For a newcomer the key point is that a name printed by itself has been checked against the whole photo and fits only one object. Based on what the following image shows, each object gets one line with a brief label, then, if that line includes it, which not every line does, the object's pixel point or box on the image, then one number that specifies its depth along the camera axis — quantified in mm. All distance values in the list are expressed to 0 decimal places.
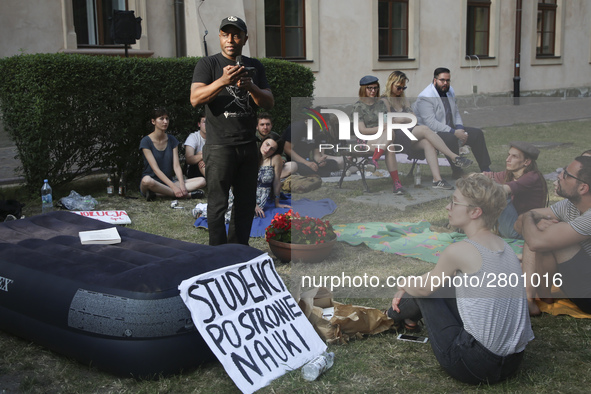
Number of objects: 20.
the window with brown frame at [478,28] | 18422
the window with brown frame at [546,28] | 20344
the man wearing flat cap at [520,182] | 3785
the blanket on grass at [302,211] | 4348
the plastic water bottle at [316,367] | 3359
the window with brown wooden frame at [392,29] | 16203
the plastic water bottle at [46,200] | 7195
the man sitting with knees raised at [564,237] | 3947
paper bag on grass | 3822
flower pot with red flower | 4594
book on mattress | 4152
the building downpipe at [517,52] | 19125
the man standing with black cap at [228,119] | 4668
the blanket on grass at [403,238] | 3896
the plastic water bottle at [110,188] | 8156
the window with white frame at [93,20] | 12062
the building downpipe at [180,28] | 12594
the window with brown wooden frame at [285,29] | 14336
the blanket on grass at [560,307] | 4209
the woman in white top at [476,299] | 3186
